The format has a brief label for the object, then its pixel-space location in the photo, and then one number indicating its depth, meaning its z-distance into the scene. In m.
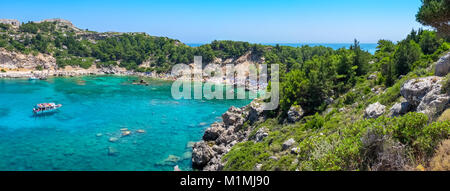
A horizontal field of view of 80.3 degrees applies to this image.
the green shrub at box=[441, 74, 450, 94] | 13.64
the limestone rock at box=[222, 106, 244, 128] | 38.19
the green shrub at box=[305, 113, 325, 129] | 24.53
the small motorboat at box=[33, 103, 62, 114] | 47.94
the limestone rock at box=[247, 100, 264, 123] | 36.15
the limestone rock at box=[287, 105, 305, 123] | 30.49
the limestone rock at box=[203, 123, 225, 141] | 36.03
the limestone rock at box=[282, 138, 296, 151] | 21.97
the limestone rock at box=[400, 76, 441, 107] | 15.28
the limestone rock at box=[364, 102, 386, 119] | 18.08
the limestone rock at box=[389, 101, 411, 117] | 16.06
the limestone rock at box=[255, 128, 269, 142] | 28.55
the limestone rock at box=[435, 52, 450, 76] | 16.24
